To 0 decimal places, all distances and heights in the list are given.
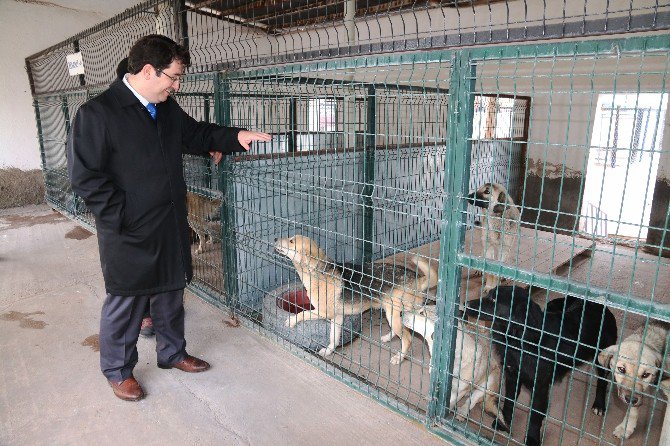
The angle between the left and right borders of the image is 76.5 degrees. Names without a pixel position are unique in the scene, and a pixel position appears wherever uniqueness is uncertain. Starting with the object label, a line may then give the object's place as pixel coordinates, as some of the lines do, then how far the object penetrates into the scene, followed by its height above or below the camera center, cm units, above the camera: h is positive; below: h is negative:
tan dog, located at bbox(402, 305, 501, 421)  235 -136
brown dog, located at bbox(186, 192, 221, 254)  496 -102
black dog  222 -113
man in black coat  229 -34
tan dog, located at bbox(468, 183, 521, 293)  452 -85
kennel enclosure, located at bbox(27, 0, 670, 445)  192 -50
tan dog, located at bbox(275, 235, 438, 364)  299 -112
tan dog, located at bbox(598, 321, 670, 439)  221 -119
